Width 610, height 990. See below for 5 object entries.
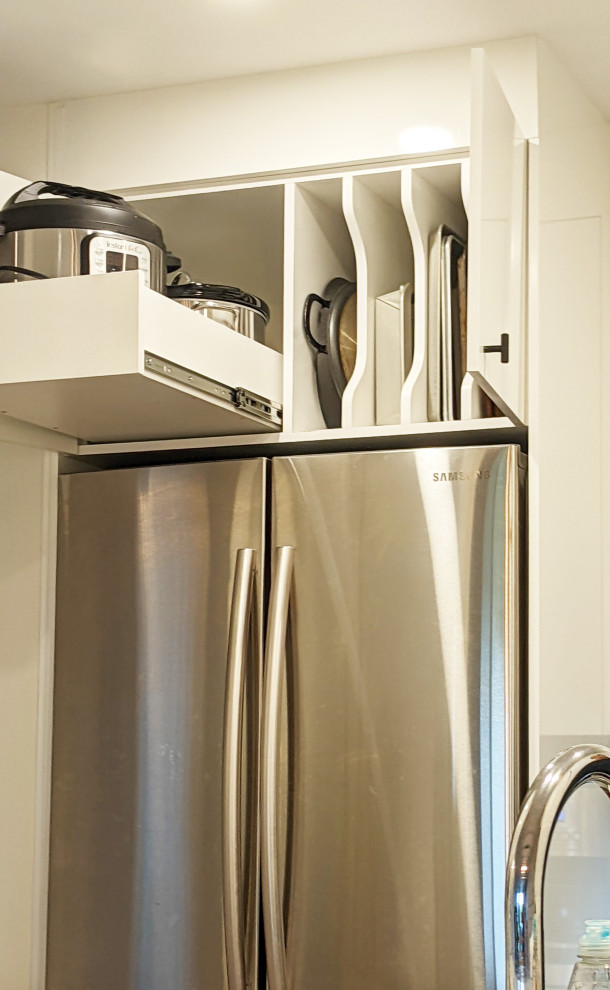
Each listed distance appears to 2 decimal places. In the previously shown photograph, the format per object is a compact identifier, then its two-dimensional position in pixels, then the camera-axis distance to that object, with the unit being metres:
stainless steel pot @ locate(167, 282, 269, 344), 3.96
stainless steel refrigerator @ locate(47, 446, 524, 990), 3.78
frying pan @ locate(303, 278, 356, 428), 4.07
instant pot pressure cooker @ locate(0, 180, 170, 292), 3.68
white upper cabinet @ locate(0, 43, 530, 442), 3.65
